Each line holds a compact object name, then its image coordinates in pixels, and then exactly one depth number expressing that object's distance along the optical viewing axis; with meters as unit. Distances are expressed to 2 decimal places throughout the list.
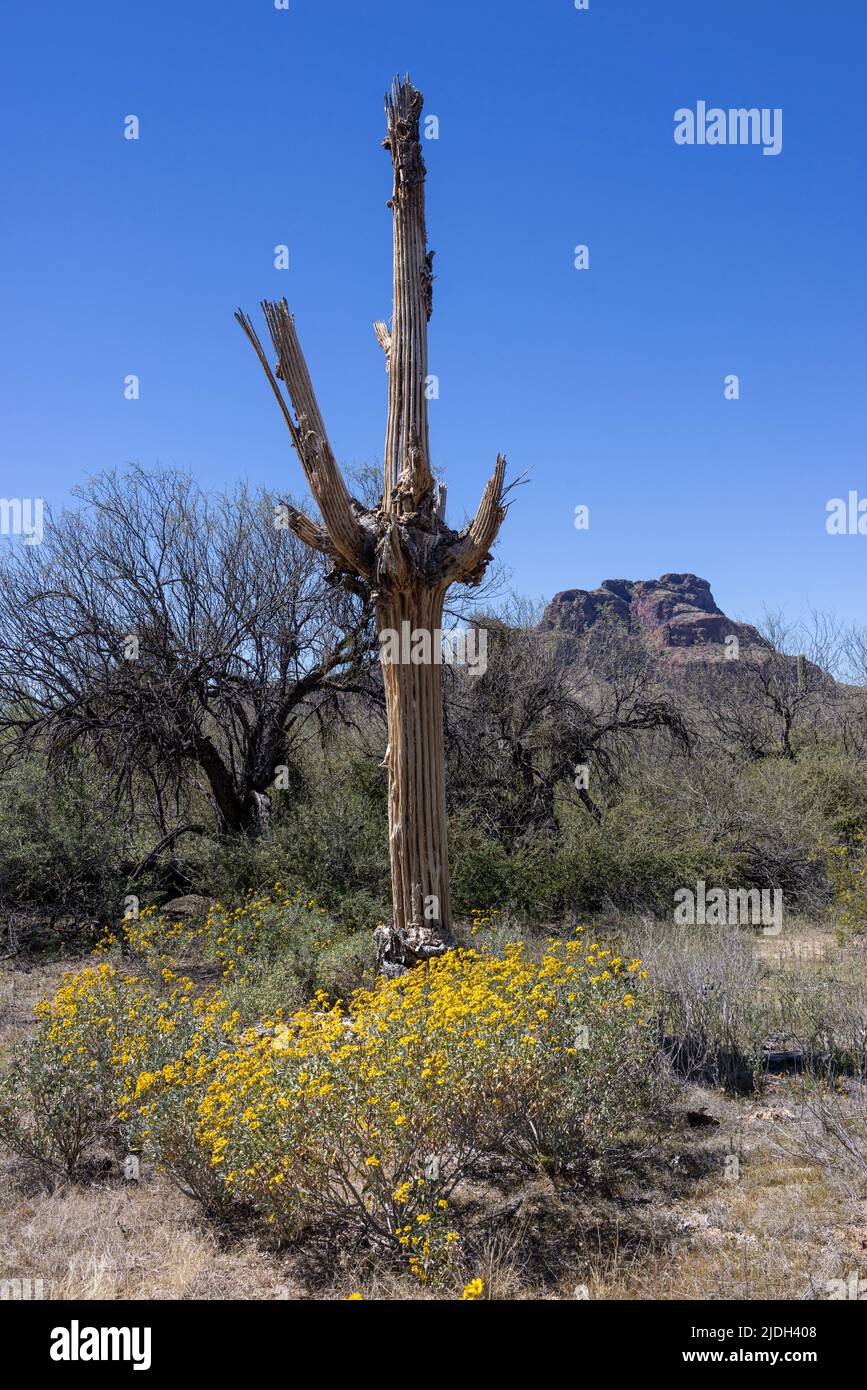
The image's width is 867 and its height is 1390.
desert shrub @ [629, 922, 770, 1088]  5.82
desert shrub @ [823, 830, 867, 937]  9.67
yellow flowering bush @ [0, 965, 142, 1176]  4.96
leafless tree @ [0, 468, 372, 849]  10.68
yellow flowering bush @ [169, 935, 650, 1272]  3.87
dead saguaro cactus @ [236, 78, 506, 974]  6.79
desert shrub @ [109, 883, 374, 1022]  7.22
